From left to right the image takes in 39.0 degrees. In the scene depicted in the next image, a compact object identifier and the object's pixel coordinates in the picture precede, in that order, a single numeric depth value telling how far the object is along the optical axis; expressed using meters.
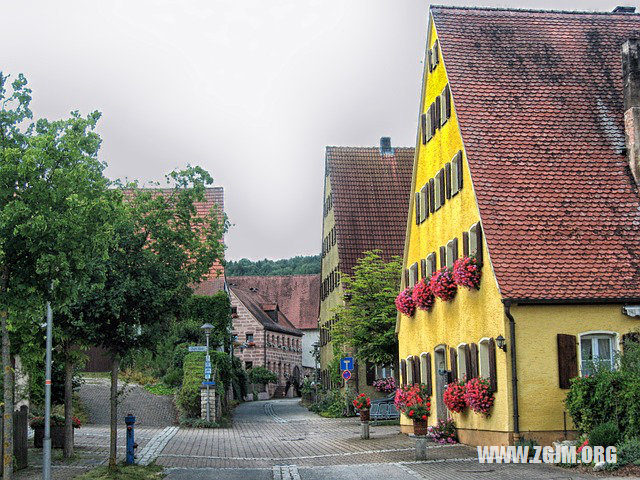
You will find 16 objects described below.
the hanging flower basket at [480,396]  21.20
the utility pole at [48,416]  15.12
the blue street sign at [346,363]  34.45
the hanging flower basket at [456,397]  23.20
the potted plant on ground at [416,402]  22.28
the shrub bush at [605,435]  17.44
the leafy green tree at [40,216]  13.23
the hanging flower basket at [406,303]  28.92
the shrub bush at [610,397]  17.62
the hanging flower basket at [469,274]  21.98
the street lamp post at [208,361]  33.51
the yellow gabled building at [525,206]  20.31
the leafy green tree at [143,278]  18.69
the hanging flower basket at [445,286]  24.28
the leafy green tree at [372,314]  38.62
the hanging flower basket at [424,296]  26.59
